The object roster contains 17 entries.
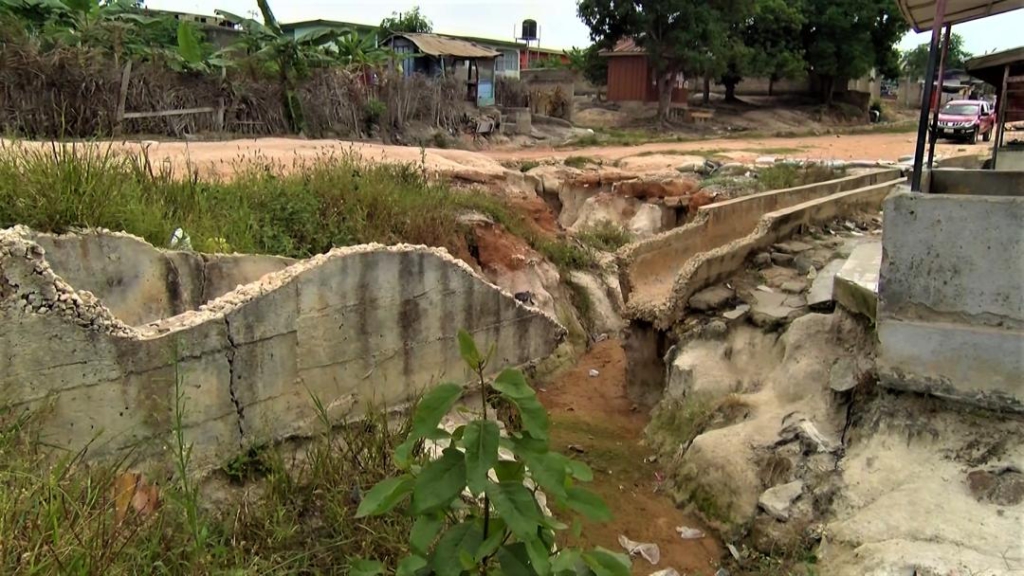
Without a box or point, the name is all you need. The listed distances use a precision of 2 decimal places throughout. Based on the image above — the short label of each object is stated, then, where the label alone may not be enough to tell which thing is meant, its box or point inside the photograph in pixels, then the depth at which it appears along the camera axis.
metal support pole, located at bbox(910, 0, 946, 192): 3.98
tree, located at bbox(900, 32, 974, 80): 49.39
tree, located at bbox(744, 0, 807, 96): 29.89
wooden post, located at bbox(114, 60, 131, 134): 13.45
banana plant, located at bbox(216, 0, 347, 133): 16.48
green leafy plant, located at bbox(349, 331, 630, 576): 2.47
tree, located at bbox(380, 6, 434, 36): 34.03
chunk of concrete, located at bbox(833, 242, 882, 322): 5.16
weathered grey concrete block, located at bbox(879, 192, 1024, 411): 3.99
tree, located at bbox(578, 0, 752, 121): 26.92
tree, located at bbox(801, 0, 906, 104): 30.62
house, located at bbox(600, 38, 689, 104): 32.03
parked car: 23.03
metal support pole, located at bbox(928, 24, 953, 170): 4.55
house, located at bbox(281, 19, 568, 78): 32.50
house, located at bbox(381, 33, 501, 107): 25.47
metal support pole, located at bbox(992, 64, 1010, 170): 9.88
